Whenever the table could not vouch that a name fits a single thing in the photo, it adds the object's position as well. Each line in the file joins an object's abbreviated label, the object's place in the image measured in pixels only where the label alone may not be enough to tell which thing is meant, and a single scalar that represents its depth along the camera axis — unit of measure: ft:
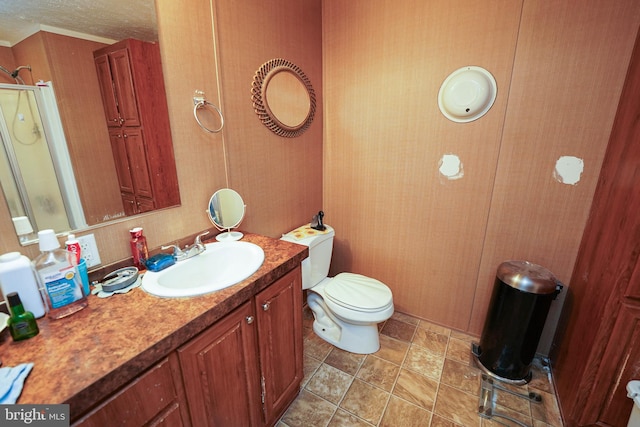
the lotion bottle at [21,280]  2.49
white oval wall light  5.13
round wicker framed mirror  5.21
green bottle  2.36
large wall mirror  2.75
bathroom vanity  2.10
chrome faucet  3.89
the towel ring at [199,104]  4.18
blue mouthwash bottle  2.70
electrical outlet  3.25
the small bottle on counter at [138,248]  3.62
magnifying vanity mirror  4.61
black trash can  4.84
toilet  5.55
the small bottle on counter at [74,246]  3.01
